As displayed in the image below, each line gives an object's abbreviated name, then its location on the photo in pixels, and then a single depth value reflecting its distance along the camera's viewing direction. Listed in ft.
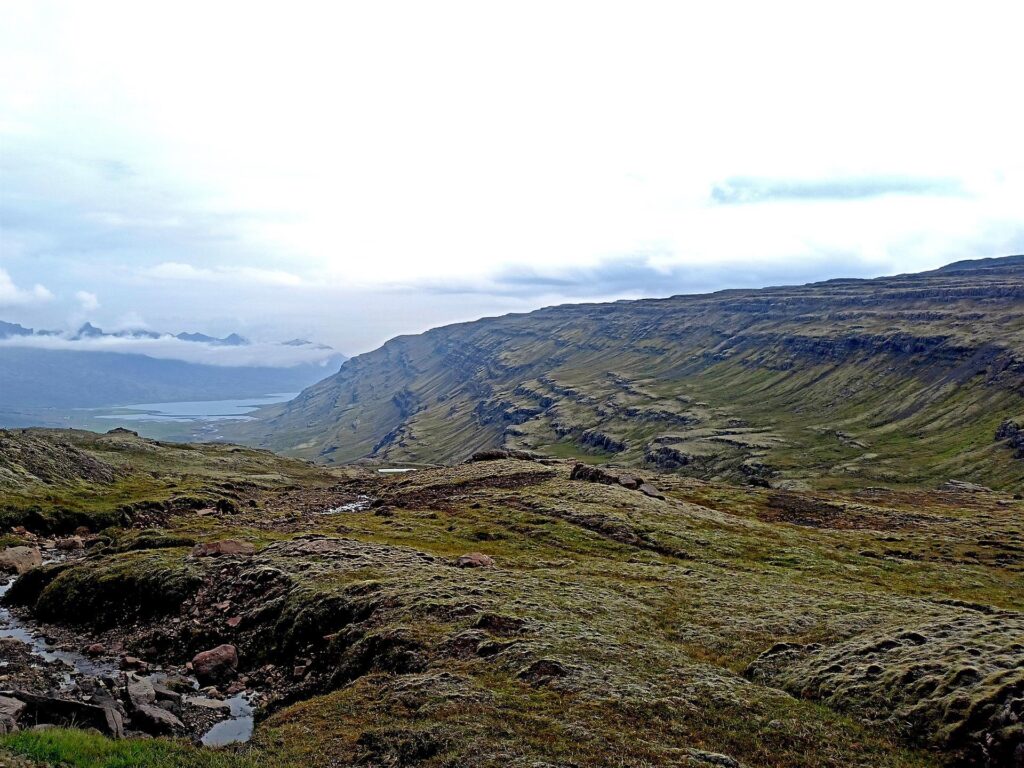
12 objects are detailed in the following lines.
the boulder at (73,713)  82.53
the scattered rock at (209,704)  108.99
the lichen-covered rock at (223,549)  183.93
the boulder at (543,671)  99.60
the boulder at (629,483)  398.21
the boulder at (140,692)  99.16
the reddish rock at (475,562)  188.30
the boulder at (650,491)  378.16
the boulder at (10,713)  72.49
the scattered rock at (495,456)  560.20
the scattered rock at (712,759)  74.02
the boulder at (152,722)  93.35
